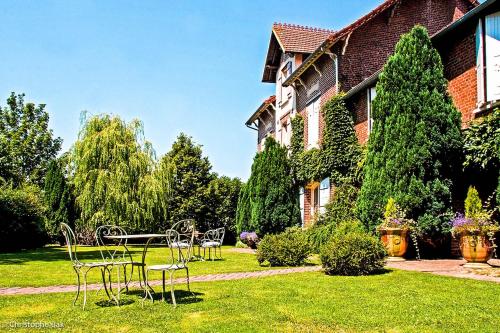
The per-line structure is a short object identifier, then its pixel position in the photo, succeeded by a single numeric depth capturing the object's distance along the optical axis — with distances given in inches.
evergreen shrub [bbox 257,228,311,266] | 464.1
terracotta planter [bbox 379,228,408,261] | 450.6
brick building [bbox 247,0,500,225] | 451.5
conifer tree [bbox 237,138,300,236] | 793.6
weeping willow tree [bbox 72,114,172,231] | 915.4
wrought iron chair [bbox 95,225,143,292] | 269.6
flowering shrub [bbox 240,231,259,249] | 847.7
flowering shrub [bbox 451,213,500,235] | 356.8
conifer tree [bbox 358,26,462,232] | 462.3
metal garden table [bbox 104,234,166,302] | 260.2
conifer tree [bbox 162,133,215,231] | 1343.5
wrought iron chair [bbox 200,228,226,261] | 552.3
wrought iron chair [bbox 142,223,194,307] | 262.7
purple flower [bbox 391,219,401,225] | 449.8
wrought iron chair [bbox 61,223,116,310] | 261.0
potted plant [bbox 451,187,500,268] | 358.3
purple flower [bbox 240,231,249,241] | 886.7
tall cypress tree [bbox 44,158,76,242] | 1082.7
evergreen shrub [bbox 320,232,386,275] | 366.6
